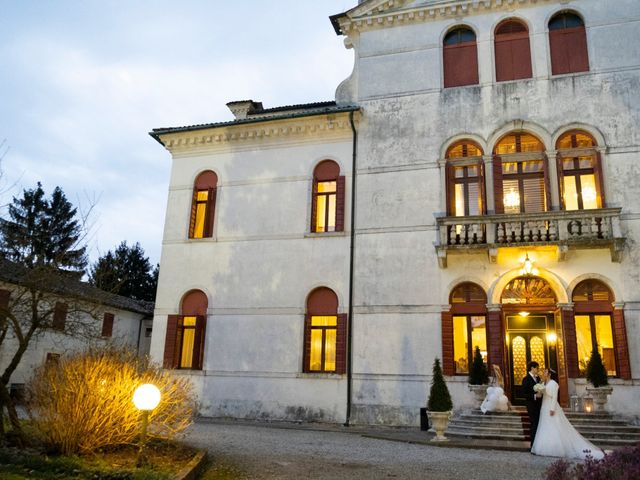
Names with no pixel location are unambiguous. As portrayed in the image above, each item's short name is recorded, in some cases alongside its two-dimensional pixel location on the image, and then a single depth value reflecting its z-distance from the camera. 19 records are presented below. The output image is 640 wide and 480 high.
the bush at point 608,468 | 5.00
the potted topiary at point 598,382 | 14.32
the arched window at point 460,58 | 19.00
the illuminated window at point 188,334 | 19.38
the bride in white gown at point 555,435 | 11.14
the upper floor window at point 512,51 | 18.52
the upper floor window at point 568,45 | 18.05
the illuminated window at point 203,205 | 20.73
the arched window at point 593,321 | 15.69
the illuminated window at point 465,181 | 17.70
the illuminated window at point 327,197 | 19.14
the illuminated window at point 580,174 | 16.80
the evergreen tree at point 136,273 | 51.19
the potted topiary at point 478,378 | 15.22
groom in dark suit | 12.12
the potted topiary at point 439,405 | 13.59
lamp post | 8.47
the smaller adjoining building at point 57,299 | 10.27
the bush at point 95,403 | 9.18
